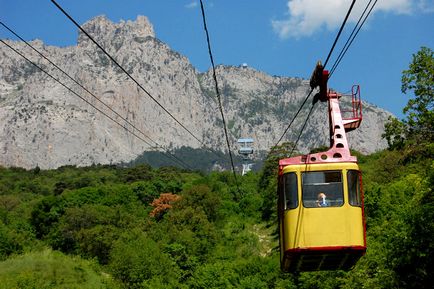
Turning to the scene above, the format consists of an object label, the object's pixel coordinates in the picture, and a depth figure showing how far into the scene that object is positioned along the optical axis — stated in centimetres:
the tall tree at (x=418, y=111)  3234
